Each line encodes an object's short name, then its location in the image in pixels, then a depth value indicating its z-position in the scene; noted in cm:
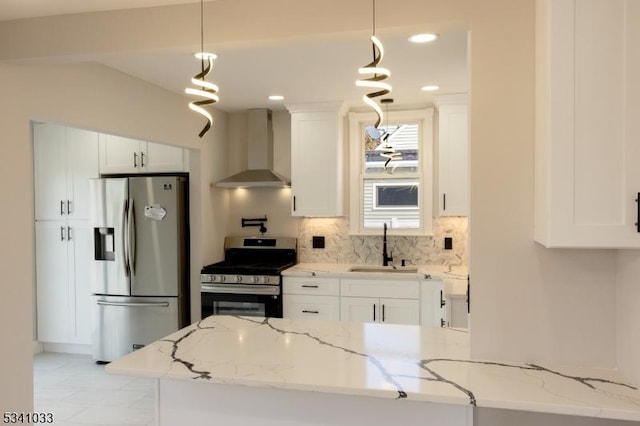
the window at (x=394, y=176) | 461
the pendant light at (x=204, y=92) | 185
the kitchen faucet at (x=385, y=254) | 468
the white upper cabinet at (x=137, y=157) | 450
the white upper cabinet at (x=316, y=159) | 453
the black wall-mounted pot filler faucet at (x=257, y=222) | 503
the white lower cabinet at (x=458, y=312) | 307
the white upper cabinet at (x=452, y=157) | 426
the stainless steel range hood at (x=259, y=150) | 471
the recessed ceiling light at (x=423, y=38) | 268
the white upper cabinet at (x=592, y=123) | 152
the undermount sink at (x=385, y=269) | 446
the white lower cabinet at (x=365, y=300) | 408
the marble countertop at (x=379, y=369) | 152
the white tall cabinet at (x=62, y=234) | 476
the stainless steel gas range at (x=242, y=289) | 429
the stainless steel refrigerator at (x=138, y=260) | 437
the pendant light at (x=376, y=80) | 165
